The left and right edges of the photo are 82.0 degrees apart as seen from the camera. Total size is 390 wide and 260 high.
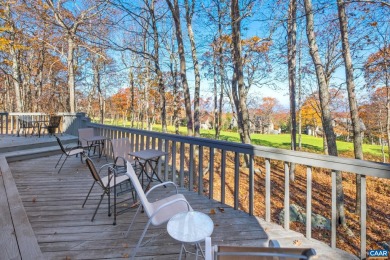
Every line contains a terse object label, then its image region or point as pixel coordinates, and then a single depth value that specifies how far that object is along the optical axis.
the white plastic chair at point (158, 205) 2.01
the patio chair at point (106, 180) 2.64
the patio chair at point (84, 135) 5.86
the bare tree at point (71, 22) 11.45
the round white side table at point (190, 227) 1.48
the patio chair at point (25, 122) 8.49
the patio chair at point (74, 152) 4.87
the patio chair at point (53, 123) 8.52
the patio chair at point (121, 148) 4.19
